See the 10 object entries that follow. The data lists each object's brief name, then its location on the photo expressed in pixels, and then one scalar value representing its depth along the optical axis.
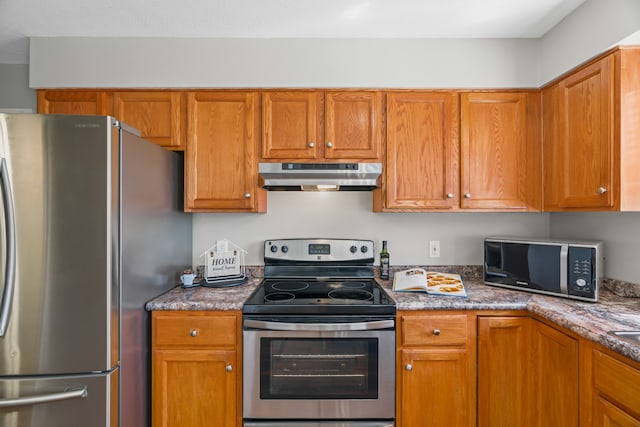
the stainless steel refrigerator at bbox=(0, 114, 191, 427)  1.33
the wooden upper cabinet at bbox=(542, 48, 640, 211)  1.50
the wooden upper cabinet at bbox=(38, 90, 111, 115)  2.01
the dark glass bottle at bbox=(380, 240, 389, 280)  2.21
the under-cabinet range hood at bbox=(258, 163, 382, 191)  1.96
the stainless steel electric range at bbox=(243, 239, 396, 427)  1.63
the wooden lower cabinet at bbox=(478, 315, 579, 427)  1.66
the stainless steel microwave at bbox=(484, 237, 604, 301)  1.65
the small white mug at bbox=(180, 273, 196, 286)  1.95
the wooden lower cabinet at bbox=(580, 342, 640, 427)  1.10
